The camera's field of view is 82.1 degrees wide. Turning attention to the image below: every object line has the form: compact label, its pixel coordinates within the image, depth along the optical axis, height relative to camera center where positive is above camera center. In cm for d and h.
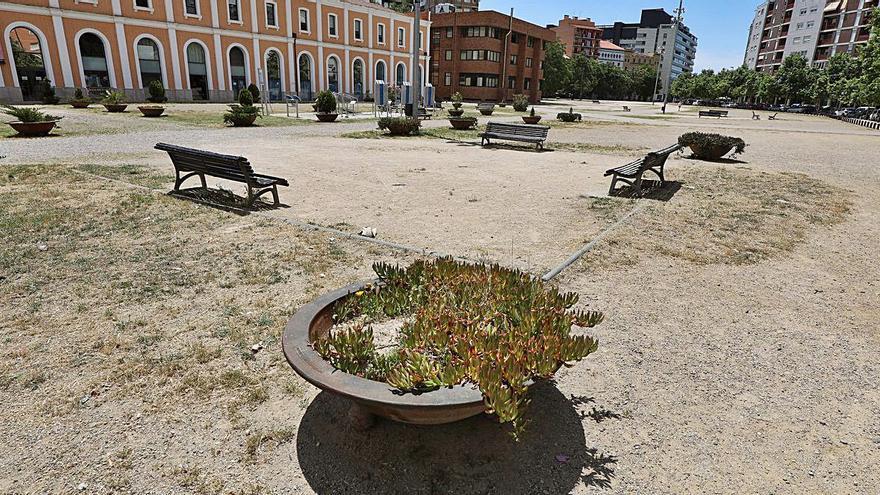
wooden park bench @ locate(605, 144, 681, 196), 866 -113
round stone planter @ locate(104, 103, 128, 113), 2571 -83
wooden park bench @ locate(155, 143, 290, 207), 700 -104
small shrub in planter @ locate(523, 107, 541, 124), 2639 -91
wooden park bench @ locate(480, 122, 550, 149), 1513 -97
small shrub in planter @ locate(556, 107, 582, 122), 3003 -85
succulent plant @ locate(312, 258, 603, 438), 222 -113
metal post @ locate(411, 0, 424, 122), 1933 +150
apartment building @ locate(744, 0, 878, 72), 7788 +1311
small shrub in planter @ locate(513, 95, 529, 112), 3712 -24
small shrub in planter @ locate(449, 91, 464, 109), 3687 -8
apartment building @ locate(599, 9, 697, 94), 16850 +2278
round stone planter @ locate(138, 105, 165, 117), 2373 -87
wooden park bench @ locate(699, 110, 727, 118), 4557 -65
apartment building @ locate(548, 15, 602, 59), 12600 +1672
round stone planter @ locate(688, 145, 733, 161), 1362 -121
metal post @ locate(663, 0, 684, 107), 3874 +684
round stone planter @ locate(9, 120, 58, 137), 1516 -117
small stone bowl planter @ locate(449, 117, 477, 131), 2195 -100
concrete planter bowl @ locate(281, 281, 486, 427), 212 -122
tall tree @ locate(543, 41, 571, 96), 7456 +488
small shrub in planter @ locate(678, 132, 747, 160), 1356 -100
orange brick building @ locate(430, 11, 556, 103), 6222 +556
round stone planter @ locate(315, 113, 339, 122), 2458 -101
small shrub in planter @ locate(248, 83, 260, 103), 3904 +20
